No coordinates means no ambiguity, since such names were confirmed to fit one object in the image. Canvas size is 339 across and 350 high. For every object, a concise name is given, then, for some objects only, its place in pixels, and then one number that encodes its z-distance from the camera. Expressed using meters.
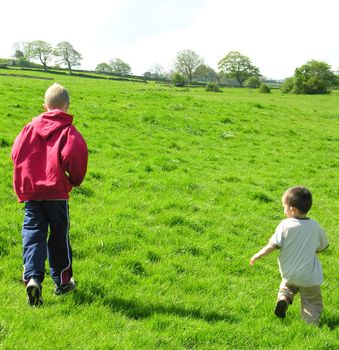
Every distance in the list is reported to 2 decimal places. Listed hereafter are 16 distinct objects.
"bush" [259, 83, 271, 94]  74.38
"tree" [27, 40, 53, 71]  111.19
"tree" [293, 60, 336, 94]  77.44
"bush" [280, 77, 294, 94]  80.26
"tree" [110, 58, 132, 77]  137.38
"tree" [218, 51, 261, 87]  120.12
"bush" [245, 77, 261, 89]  104.06
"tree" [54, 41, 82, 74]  112.06
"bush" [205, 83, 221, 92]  69.46
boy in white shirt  5.54
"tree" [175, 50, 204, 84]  126.81
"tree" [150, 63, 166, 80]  143.25
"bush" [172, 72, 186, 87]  90.06
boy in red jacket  5.21
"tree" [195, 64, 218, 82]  127.49
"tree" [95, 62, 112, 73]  136.88
